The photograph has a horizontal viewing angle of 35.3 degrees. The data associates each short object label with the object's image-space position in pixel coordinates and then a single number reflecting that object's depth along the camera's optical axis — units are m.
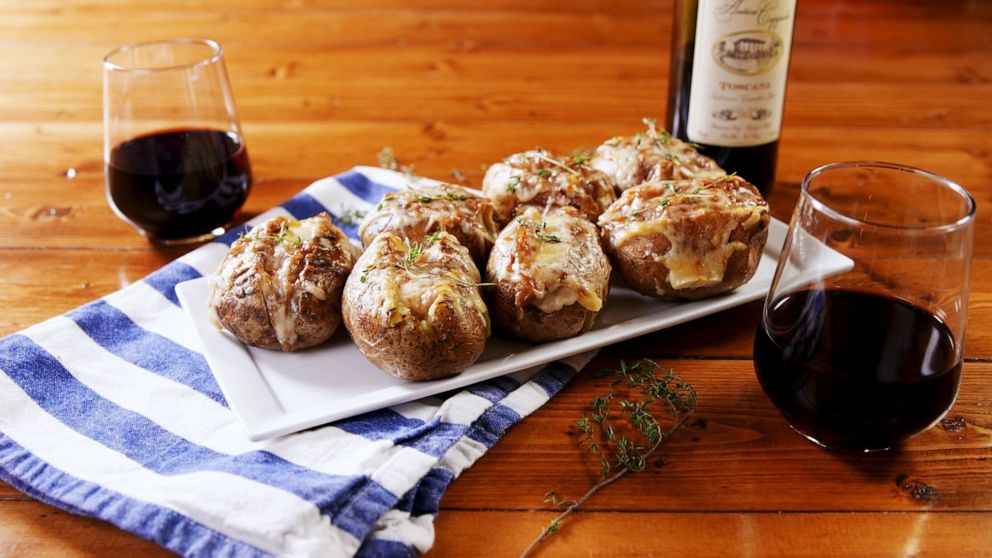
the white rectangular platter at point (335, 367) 0.79
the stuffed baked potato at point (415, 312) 0.79
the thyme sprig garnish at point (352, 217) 0.98
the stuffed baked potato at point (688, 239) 0.84
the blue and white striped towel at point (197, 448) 0.73
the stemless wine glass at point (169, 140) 0.94
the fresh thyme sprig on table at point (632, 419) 0.77
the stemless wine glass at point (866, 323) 0.73
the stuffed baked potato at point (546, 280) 0.82
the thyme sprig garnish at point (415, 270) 0.81
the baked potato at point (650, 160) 0.91
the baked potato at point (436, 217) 0.87
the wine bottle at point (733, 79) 0.94
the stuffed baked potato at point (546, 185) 0.89
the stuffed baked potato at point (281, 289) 0.82
